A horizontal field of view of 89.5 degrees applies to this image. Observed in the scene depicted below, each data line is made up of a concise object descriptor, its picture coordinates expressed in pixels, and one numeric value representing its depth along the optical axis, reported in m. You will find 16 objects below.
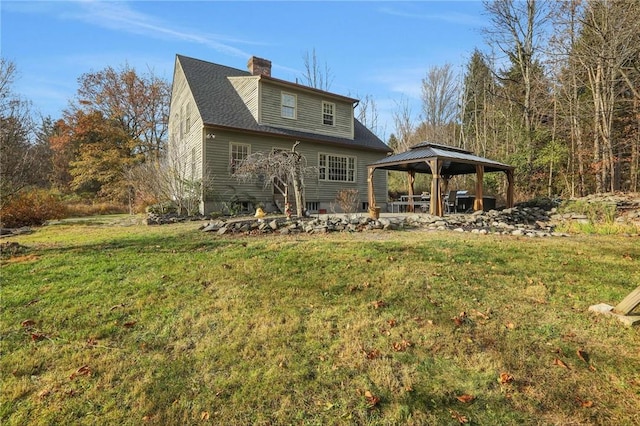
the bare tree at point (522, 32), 18.77
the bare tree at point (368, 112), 33.62
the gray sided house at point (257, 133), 13.59
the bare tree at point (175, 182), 12.86
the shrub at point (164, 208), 12.53
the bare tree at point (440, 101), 28.78
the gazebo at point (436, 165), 11.19
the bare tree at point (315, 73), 30.66
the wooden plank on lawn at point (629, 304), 3.36
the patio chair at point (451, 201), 13.88
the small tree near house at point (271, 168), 10.66
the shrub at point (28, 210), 10.97
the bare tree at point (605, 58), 10.00
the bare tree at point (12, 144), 11.24
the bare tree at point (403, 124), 31.90
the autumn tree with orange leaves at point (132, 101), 25.72
